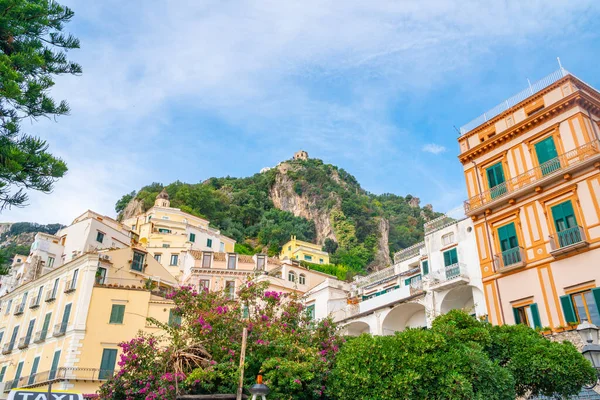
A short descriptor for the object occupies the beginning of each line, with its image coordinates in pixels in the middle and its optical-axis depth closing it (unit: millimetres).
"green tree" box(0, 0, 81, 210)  12523
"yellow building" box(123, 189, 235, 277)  52656
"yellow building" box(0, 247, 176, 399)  28656
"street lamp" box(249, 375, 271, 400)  11633
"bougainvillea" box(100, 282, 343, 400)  14320
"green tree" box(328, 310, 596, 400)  12102
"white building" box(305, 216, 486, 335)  24406
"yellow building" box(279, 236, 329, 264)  66875
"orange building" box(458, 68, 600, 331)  18562
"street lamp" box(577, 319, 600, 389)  11500
